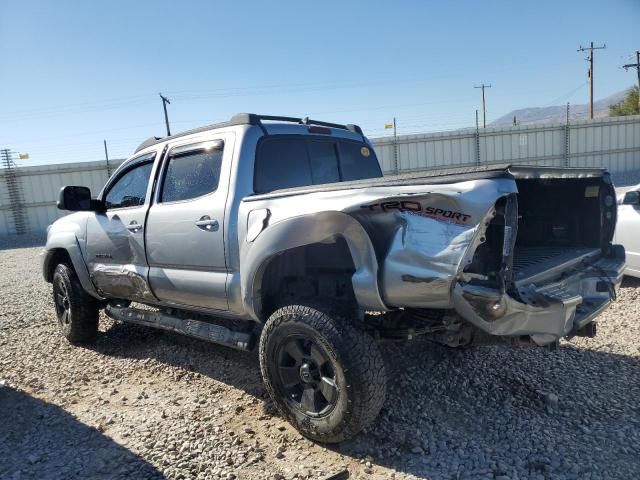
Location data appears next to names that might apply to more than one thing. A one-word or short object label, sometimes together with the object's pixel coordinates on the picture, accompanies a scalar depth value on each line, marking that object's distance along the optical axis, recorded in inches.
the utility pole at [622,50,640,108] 1679.4
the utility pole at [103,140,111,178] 842.8
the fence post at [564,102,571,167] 942.4
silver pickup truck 97.6
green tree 1521.9
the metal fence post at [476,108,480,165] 914.1
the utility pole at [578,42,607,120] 1572.3
